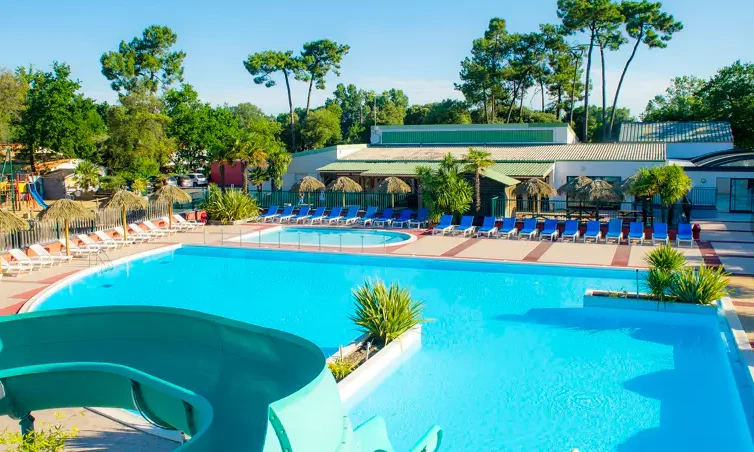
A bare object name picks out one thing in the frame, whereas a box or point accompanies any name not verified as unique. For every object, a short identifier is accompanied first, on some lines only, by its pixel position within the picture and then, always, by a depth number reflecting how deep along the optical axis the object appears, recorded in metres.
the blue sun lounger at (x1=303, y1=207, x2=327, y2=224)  28.74
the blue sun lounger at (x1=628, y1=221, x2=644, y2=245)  22.39
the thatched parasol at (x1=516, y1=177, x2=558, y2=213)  26.42
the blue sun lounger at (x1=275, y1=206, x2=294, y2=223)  29.33
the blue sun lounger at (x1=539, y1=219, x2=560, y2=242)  23.75
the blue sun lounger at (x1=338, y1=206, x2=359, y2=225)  28.36
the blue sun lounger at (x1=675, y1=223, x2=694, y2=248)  21.95
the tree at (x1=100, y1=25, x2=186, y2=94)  52.53
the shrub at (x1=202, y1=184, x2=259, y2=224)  28.67
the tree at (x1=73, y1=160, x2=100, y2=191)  37.78
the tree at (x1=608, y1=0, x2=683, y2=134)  44.59
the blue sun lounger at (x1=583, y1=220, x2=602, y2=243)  23.06
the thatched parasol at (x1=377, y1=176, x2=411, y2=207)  28.55
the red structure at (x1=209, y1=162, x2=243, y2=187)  46.69
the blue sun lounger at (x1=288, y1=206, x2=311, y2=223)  28.98
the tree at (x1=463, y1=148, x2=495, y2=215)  26.11
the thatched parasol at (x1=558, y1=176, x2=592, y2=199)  25.95
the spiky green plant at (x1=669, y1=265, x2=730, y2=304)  14.05
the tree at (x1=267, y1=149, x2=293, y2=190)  33.62
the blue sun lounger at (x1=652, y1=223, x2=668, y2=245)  22.15
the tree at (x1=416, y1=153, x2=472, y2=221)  26.25
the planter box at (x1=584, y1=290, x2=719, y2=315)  13.93
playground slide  32.47
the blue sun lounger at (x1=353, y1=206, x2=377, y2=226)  28.13
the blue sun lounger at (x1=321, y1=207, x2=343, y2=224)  28.53
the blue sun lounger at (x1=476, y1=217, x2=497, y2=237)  24.80
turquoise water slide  6.03
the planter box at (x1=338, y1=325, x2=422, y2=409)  10.20
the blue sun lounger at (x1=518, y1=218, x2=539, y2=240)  23.98
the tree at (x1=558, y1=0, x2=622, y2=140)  44.62
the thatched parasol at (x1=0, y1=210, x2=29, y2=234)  17.45
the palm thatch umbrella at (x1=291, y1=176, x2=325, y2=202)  31.23
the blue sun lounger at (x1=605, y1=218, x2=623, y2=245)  22.71
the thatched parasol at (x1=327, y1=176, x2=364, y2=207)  30.38
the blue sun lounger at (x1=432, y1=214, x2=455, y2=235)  25.43
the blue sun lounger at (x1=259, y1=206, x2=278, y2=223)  29.55
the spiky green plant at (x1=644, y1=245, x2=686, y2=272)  15.32
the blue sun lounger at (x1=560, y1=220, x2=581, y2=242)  23.42
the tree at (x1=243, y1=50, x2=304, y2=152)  52.22
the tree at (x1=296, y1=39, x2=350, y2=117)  53.72
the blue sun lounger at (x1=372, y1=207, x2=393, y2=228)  27.81
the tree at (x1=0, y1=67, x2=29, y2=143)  40.66
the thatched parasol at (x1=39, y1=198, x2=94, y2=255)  19.77
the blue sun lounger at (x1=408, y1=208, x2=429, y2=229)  27.17
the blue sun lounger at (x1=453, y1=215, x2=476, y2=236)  25.20
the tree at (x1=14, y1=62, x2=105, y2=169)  43.12
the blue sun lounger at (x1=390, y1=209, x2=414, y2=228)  27.41
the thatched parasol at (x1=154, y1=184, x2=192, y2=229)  25.53
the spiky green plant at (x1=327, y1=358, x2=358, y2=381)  10.45
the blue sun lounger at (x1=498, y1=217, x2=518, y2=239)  24.42
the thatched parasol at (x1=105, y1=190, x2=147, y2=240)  22.98
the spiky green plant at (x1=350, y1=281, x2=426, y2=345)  12.13
